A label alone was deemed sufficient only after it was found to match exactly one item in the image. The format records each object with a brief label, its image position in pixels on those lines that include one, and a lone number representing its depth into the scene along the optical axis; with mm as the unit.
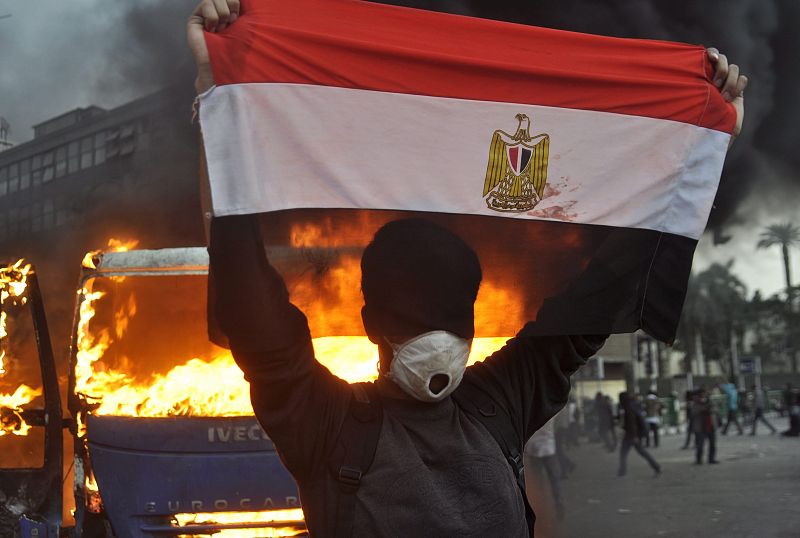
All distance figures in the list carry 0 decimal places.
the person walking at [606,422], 17891
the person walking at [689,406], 15586
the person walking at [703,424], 14570
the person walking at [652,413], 19047
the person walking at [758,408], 21297
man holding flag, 1544
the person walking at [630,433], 12656
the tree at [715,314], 45719
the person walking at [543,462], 8562
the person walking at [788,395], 20516
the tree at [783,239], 46219
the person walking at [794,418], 19812
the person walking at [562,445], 13016
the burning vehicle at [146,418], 4332
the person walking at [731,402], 22252
